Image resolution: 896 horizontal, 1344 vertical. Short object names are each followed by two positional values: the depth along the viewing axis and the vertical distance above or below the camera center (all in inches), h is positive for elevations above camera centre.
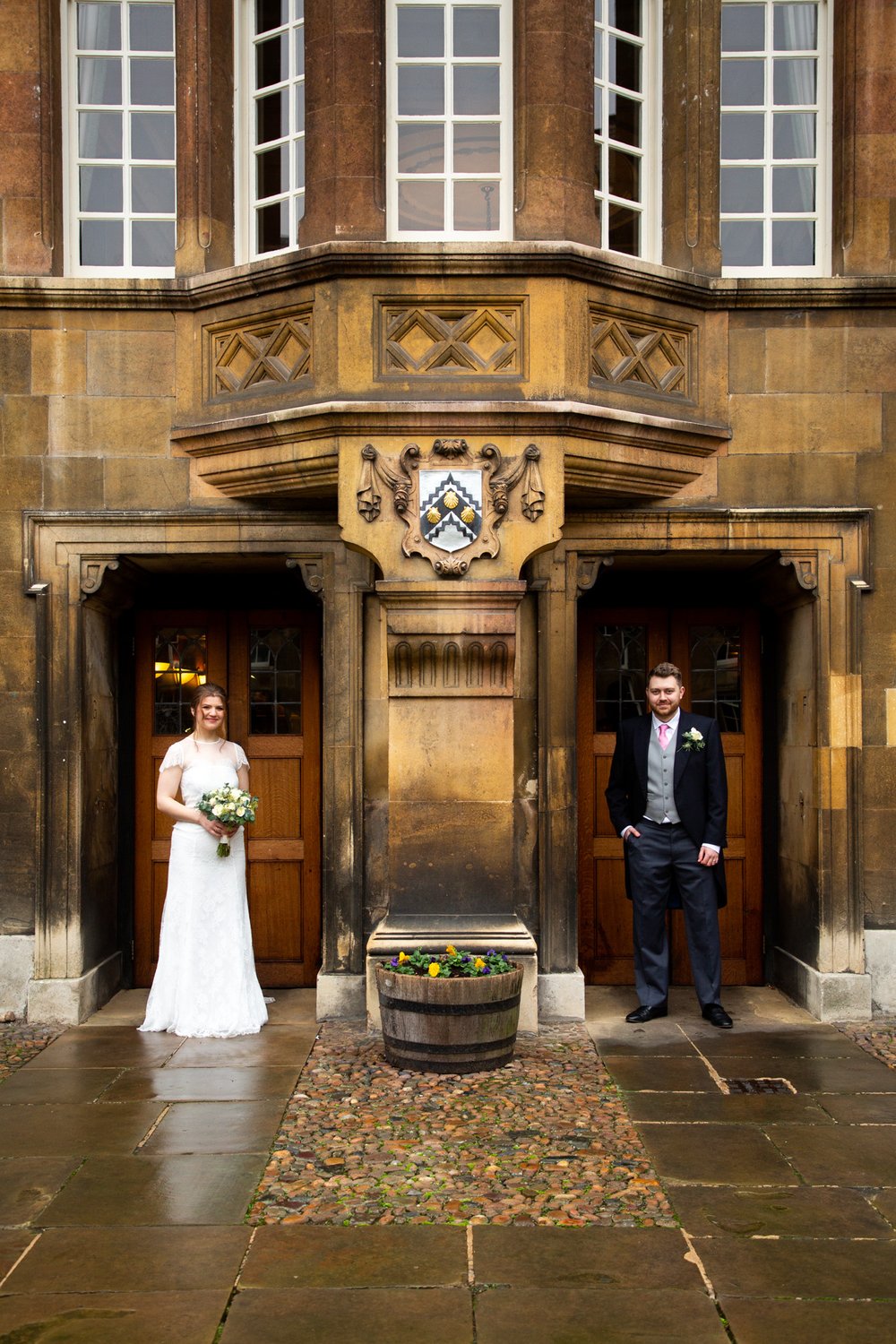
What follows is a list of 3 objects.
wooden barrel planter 240.2 -63.2
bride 279.6 -52.9
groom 284.8 -32.3
